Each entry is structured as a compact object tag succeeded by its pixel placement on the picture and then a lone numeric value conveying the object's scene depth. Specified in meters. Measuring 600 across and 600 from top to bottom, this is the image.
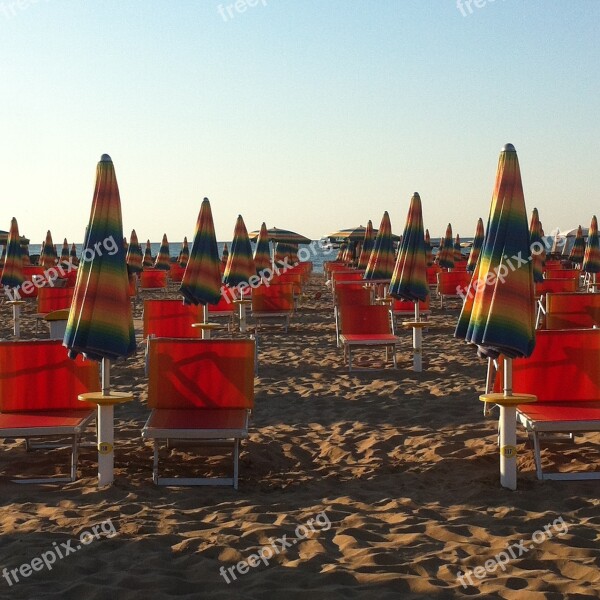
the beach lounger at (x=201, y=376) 5.32
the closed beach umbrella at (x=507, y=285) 4.38
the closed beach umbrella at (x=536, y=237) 16.89
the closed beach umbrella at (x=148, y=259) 31.82
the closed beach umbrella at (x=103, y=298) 4.55
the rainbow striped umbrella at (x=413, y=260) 8.75
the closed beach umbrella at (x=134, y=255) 22.97
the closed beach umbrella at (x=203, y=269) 8.71
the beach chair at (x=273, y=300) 12.55
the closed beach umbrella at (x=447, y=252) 24.42
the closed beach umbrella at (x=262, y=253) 17.59
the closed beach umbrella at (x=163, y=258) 26.43
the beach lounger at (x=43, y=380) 5.28
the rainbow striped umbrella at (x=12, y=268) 13.95
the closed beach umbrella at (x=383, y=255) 13.33
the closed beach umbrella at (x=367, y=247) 19.45
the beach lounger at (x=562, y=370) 5.25
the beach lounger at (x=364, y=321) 9.38
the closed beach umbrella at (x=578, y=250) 22.88
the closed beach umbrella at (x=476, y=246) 16.11
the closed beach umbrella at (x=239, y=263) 11.77
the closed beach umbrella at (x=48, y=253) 25.33
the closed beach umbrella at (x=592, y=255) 17.23
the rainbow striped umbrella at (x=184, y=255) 28.91
